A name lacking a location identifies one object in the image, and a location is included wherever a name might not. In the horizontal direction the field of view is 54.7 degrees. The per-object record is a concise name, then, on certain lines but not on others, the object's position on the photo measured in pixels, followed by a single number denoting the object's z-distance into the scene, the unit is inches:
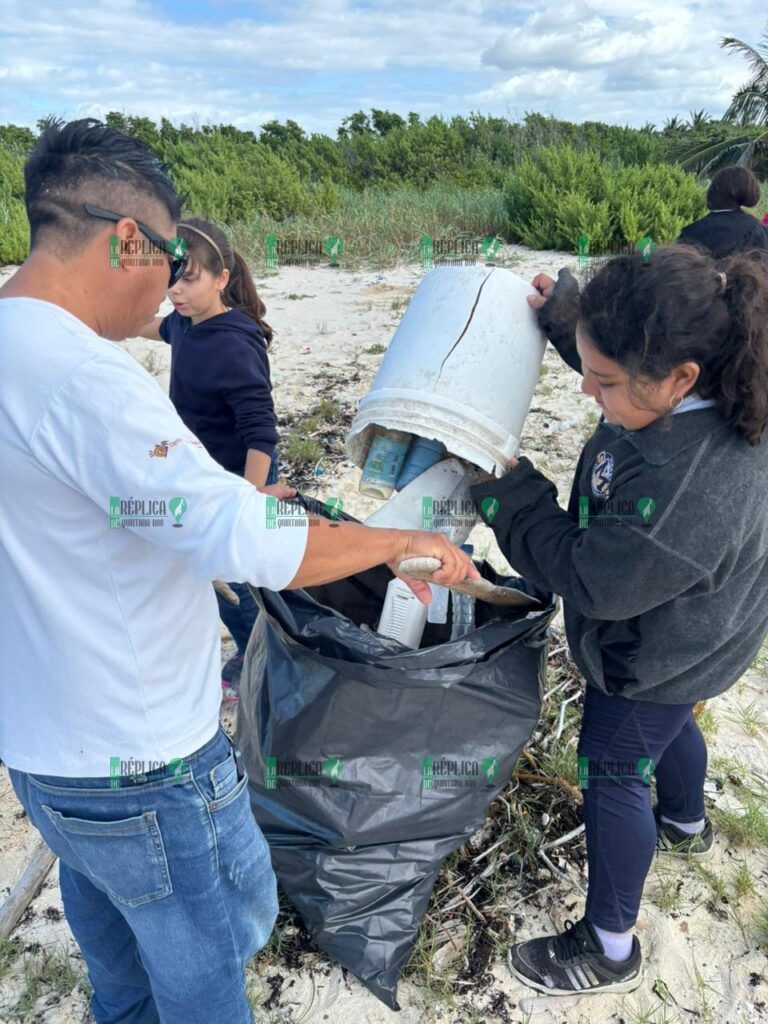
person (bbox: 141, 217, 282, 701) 81.0
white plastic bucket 55.6
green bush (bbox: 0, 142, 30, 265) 283.4
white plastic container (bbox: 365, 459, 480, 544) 59.2
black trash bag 56.7
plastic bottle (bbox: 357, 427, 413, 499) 61.3
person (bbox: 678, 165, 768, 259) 121.2
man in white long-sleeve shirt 33.7
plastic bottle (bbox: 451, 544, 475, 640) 66.9
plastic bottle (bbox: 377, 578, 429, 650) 62.2
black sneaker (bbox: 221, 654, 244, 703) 95.8
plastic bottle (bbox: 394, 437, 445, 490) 60.4
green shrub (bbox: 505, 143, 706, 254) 309.0
